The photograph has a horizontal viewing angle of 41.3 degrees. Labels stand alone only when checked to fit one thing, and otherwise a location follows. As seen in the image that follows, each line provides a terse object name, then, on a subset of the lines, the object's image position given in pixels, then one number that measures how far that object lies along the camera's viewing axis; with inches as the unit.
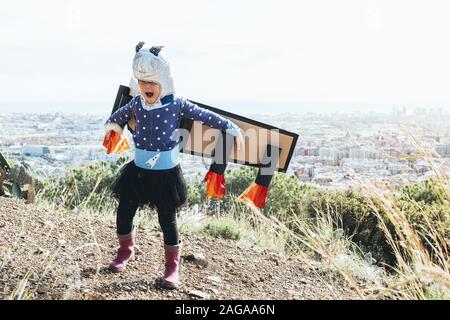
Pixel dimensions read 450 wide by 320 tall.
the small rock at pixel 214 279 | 134.2
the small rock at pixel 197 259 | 143.2
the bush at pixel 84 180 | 225.1
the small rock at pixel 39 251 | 136.5
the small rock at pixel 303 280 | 144.6
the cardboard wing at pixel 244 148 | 128.8
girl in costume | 117.1
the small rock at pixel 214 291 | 127.4
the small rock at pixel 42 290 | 117.6
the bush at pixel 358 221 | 202.1
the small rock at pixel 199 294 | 123.0
